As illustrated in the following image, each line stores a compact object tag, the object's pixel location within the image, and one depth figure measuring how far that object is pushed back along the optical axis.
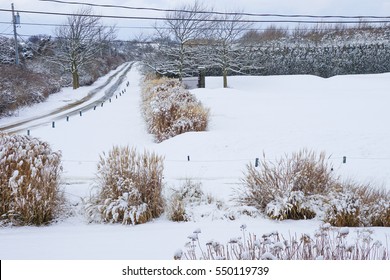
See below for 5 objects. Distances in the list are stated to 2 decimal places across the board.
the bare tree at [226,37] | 35.99
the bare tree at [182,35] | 37.75
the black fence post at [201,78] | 36.22
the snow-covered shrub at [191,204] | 6.82
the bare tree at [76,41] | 42.88
